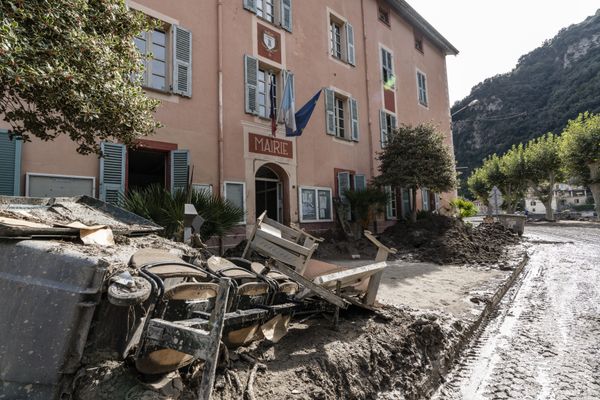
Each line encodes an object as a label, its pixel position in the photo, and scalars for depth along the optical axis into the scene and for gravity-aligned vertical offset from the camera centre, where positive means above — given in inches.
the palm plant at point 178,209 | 241.3 +11.3
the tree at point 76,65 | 122.9 +63.0
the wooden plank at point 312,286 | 120.3 -22.6
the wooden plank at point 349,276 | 126.0 -21.2
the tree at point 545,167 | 1138.7 +150.1
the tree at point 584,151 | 936.9 +165.1
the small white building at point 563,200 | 2657.5 +104.9
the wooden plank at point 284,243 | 142.2 -9.0
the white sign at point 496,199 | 669.3 +30.7
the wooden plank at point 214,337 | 66.7 -21.8
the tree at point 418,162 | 497.0 +78.1
